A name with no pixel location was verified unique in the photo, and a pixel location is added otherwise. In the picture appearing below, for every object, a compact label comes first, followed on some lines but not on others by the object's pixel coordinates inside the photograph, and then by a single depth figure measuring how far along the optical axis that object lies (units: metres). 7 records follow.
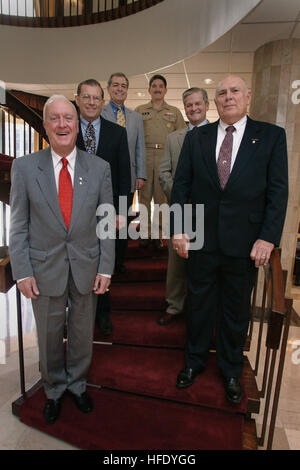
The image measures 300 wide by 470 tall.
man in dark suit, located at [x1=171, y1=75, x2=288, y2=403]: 1.61
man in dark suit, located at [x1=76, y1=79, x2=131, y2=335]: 1.96
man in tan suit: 2.32
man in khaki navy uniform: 3.23
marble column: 3.64
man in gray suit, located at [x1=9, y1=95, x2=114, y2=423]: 1.56
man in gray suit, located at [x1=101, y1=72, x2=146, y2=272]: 2.54
